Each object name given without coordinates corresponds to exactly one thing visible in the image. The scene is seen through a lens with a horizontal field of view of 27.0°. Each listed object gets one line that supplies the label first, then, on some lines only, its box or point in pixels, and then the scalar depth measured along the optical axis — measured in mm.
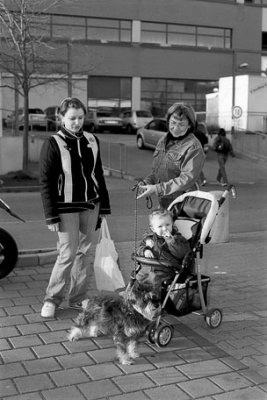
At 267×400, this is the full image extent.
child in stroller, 4199
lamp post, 28688
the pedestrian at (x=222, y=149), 17109
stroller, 4188
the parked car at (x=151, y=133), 24188
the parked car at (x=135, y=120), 34656
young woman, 4645
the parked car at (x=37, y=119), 31203
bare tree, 15781
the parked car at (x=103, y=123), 34672
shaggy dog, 4016
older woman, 4609
